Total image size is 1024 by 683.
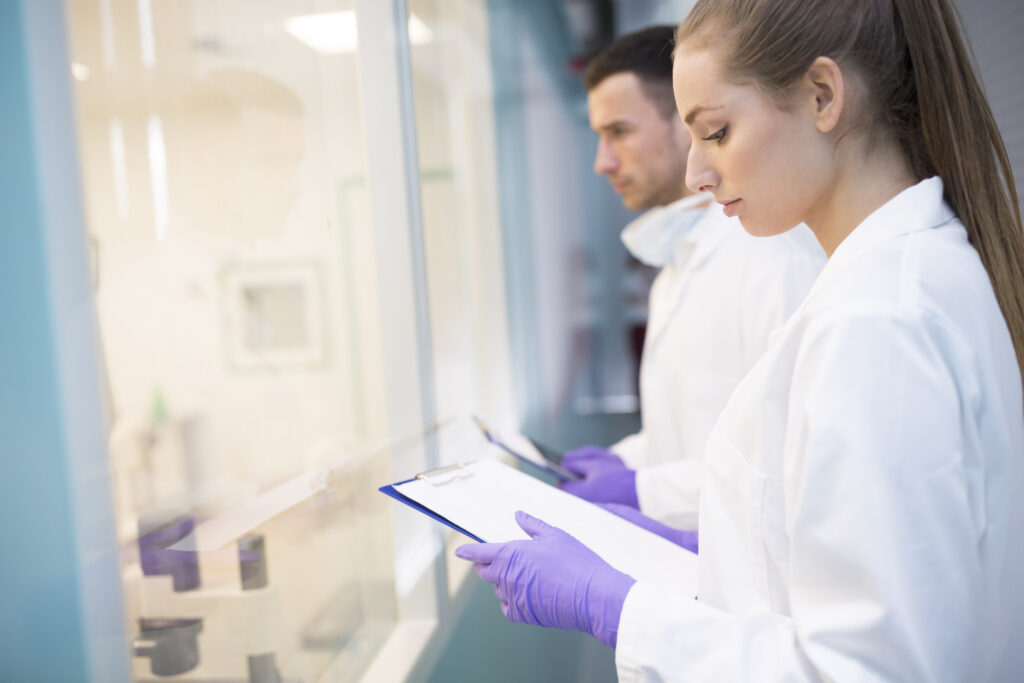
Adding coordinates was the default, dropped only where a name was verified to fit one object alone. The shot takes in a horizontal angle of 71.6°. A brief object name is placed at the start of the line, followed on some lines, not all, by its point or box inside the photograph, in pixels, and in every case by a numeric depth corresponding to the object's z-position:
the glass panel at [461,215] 1.55
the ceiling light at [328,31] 1.07
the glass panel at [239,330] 0.67
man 1.26
